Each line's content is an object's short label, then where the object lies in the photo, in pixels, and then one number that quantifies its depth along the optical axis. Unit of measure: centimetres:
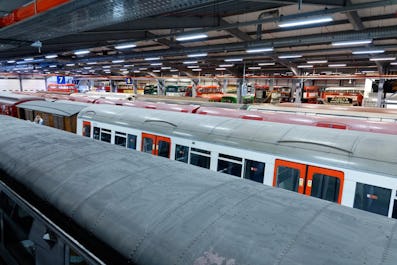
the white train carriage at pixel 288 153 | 397
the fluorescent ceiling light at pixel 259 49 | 1419
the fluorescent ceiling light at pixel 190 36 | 1127
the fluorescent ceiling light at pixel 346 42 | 1132
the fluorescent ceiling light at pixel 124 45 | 1443
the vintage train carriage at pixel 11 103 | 1517
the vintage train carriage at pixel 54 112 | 1091
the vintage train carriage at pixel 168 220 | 166
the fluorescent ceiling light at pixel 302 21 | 820
